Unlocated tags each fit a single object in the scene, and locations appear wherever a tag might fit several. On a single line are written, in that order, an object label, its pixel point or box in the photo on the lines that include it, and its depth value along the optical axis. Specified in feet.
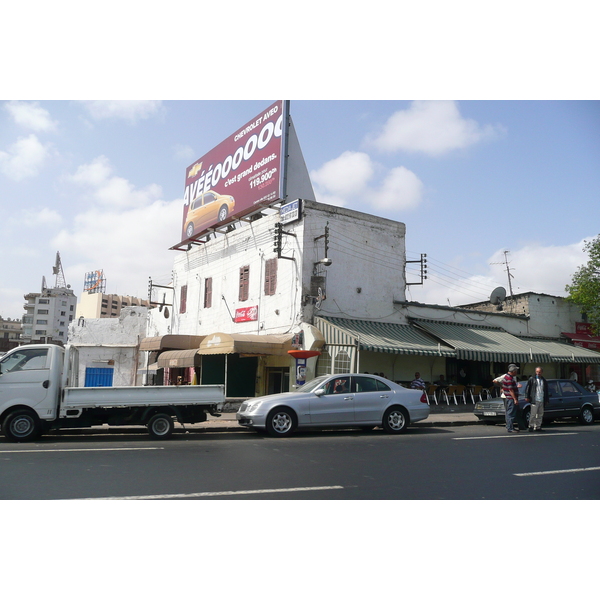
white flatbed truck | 36.01
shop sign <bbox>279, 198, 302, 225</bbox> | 64.28
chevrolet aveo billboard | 71.41
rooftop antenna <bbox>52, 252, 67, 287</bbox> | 424.79
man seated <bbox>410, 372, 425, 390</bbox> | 58.54
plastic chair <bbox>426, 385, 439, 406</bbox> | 67.87
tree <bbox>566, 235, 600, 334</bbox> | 84.12
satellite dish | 90.33
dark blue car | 53.36
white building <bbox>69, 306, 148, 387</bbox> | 107.34
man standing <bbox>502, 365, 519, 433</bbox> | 44.86
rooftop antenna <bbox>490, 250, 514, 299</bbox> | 140.54
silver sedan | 40.32
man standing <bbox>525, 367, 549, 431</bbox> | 45.09
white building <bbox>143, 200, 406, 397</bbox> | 63.05
